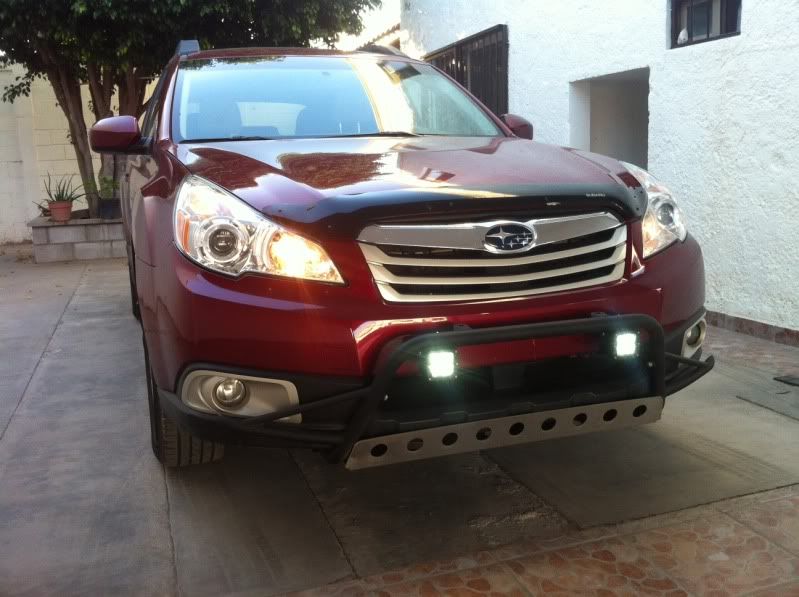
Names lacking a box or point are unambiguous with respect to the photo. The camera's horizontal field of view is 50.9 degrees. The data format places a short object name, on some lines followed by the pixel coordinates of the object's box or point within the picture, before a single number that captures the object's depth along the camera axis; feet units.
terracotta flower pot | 33.17
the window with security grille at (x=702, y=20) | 17.25
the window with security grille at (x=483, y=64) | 26.21
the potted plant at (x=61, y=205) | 33.19
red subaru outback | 7.41
